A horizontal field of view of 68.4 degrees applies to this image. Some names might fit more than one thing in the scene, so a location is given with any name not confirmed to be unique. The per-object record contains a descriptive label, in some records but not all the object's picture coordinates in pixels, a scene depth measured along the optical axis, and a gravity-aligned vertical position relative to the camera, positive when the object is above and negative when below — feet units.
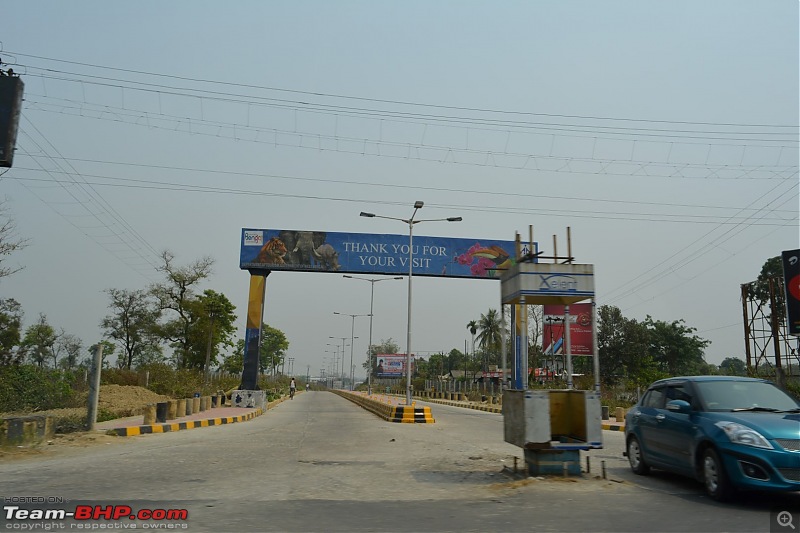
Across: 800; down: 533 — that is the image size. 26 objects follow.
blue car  20.58 -2.18
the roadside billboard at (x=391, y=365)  300.61 +2.12
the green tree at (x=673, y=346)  208.85 +10.45
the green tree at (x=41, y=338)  190.29 +7.22
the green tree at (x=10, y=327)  139.71 +8.09
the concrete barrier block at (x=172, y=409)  66.45 -5.08
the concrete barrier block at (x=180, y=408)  69.00 -5.10
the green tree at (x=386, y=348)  486.79 +17.61
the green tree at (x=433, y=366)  361.22 +2.69
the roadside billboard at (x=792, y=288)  83.71 +12.78
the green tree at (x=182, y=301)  153.07 +16.36
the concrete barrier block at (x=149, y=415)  56.18 -4.89
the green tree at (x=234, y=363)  270.36 +1.18
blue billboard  110.01 +21.13
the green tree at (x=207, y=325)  142.31 +9.71
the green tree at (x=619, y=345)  196.24 +9.85
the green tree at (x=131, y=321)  177.99 +12.27
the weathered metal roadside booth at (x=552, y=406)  27.30 -1.60
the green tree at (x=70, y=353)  231.30 +3.53
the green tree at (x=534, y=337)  141.45 +8.75
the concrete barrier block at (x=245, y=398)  102.42 -5.58
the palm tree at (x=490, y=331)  255.29 +17.25
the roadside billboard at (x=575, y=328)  122.52 +9.71
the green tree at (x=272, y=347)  330.95 +11.03
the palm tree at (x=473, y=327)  281.72 +21.08
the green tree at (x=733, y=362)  342.03 +8.82
